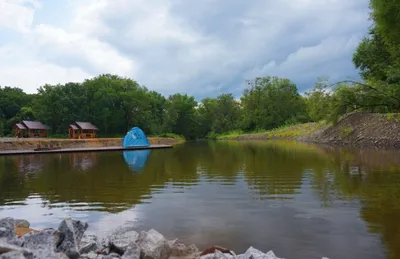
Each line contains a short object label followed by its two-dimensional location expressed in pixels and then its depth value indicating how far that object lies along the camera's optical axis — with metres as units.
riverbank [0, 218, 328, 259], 3.45
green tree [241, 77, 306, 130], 58.97
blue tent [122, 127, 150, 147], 29.91
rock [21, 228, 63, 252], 3.52
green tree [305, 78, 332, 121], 27.86
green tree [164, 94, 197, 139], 58.59
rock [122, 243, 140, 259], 3.52
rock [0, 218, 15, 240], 3.66
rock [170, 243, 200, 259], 4.00
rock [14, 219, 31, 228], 5.75
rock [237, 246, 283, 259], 3.73
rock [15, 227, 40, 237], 5.06
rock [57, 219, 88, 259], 3.59
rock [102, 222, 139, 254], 3.93
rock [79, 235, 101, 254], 3.93
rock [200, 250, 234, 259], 3.80
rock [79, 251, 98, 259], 3.64
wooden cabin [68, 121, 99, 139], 43.47
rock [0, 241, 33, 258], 3.08
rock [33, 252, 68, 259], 3.27
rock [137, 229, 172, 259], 3.57
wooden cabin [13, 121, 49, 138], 46.25
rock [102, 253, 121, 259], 3.64
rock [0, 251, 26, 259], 2.91
